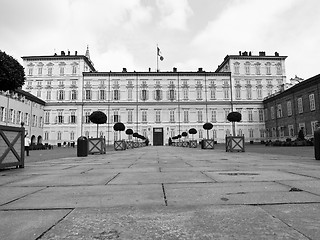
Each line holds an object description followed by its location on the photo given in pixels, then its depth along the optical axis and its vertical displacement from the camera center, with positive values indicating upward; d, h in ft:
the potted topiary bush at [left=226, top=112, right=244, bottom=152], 52.31 -0.64
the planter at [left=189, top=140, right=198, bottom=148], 100.32 -1.39
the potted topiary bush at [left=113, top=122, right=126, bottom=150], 77.92 -1.07
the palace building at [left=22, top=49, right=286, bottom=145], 171.01 +32.35
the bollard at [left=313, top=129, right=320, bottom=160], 27.54 -0.46
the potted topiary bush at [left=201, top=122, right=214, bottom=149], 77.05 -1.10
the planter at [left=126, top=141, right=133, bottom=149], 97.10 -1.07
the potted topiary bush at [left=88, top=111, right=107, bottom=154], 51.96 -0.65
